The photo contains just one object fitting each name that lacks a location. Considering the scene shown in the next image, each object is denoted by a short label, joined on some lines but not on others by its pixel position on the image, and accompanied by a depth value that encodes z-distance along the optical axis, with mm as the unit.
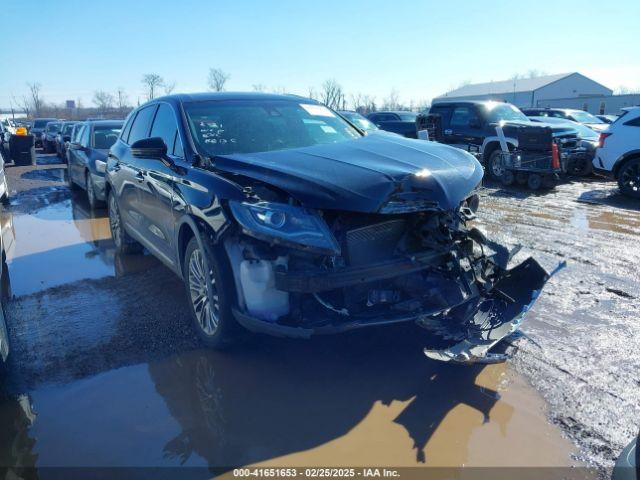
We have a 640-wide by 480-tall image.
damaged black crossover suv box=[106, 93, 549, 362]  3012
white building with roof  61947
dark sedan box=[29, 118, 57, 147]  29984
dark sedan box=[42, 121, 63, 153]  24578
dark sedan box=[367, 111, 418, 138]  16281
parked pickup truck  10750
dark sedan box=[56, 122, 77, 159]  19438
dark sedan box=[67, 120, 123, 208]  9195
